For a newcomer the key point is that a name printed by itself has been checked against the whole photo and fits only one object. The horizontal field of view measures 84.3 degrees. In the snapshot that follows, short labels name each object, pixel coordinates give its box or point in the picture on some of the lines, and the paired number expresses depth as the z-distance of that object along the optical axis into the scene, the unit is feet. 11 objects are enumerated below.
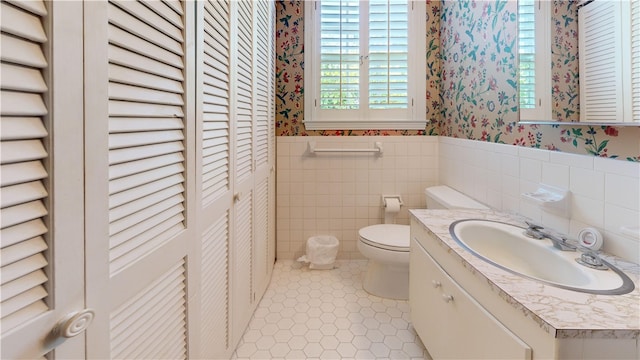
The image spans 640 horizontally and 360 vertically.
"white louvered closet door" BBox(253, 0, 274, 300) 6.70
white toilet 7.24
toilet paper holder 9.46
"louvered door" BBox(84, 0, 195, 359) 2.13
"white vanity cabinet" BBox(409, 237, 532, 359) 3.32
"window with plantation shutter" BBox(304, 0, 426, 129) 9.32
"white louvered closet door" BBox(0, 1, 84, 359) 1.59
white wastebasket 9.11
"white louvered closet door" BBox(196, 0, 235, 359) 3.89
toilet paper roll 9.23
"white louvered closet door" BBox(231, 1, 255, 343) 5.32
